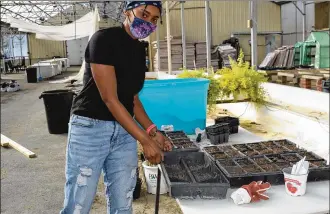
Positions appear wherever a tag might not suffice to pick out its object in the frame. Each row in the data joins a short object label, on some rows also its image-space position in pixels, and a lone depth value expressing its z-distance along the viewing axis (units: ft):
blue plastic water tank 10.03
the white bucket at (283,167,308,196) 5.58
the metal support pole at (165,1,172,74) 26.96
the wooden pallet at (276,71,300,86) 20.30
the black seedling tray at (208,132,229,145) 9.04
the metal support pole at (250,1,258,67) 14.73
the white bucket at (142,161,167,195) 10.41
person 5.71
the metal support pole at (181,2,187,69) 28.78
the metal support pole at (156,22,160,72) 35.63
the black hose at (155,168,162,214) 7.01
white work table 5.27
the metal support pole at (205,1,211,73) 22.38
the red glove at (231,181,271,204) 5.48
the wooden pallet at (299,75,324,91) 18.85
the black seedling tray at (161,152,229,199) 5.64
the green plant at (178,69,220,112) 12.05
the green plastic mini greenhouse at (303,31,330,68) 24.77
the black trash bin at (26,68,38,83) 58.81
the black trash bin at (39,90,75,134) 22.52
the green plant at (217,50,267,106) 11.82
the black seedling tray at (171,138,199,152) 7.63
